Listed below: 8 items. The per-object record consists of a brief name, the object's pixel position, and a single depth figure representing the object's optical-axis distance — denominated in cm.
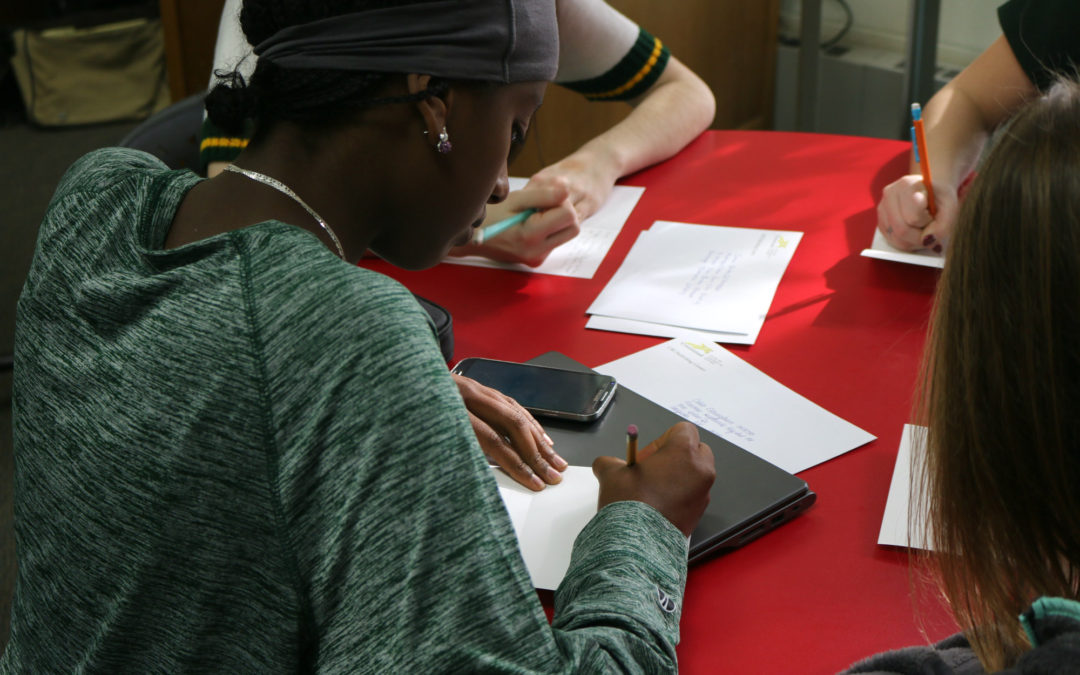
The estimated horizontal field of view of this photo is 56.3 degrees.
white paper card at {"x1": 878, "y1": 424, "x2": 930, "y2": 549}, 87
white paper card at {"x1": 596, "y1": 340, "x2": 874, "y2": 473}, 101
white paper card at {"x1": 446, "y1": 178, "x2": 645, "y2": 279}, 141
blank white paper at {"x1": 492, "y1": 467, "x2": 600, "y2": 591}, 86
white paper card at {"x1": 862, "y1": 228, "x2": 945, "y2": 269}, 130
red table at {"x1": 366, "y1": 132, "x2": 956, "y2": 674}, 80
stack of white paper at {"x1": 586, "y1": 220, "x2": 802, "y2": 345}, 124
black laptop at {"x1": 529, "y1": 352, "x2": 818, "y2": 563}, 88
